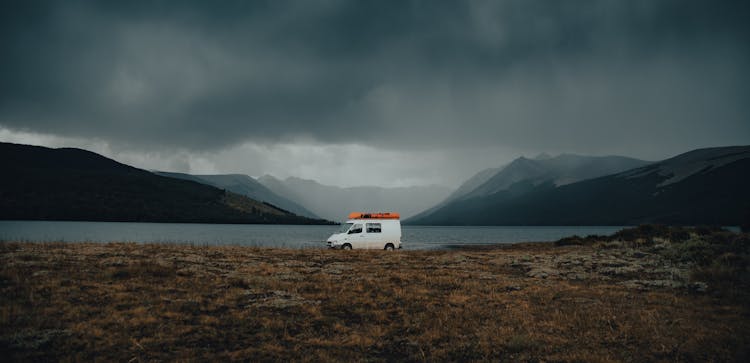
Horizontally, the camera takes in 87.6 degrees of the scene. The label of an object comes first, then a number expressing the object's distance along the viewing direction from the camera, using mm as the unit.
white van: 38094
